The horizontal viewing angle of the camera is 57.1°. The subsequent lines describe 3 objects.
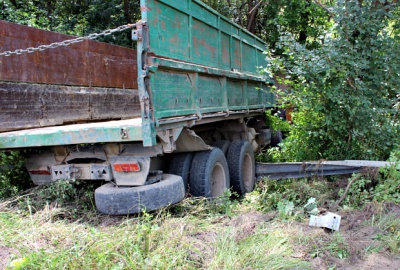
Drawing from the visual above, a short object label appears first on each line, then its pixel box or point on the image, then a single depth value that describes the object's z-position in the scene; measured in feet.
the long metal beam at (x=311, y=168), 16.94
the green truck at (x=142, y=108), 11.06
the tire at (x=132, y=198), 10.92
